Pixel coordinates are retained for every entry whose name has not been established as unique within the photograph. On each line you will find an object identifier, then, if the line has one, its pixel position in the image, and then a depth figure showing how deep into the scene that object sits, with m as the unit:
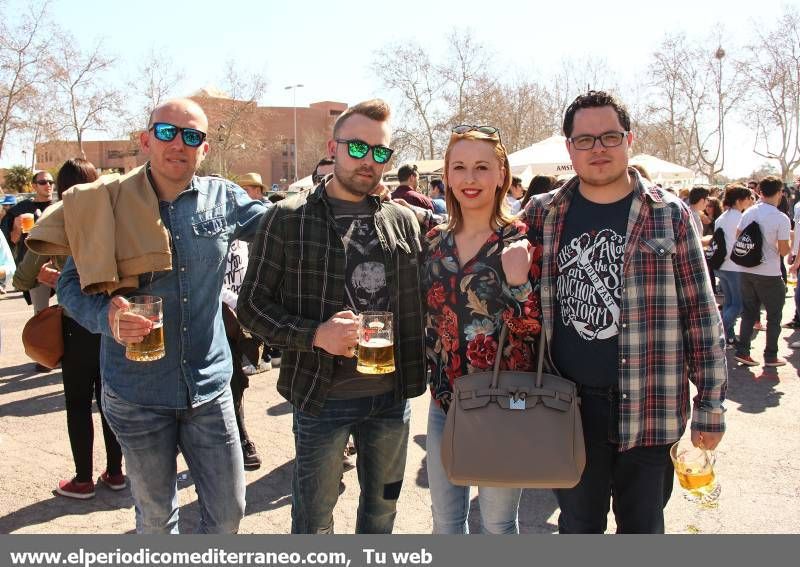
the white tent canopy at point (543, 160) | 14.05
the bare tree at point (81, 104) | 30.72
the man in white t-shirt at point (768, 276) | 7.14
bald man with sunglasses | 2.56
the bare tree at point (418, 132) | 43.53
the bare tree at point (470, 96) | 42.53
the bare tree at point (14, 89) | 27.26
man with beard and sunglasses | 2.57
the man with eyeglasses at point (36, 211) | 6.83
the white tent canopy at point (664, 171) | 16.67
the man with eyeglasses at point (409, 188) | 7.59
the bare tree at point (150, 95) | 35.66
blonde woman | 2.48
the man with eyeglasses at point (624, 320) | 2.37
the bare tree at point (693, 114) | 39.03
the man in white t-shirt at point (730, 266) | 7.91
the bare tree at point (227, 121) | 44.62
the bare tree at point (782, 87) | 35.16
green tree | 42.69
